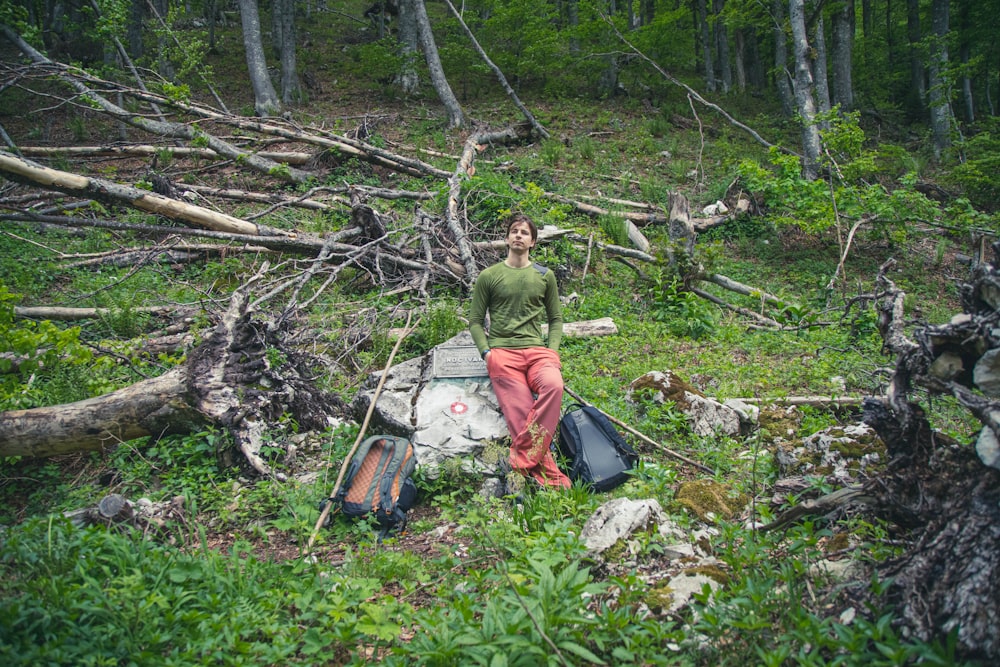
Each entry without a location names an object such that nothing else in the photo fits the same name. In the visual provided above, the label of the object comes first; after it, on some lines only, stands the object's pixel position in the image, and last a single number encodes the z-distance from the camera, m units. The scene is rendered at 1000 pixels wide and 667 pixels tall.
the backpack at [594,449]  3.80
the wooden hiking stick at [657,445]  3.86
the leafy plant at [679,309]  6.62
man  3.89
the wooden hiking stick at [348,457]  3.35
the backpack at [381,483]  3.64
